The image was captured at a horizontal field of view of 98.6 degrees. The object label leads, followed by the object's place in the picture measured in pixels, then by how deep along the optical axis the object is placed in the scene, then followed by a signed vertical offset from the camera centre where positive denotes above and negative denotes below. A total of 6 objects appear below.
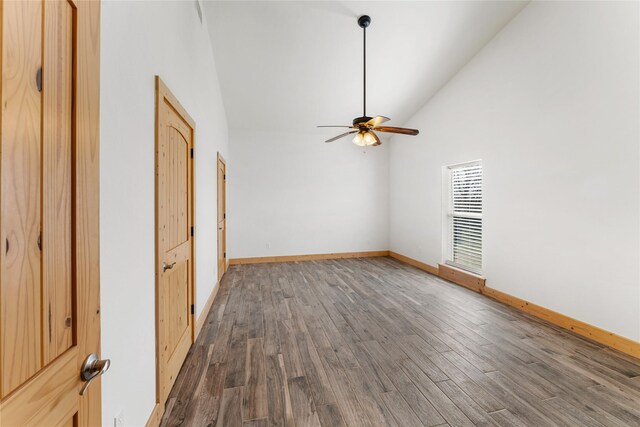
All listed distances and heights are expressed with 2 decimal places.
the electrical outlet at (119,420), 1.18 -0.91
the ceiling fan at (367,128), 3.15 +0.99
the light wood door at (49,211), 0.49 +0.00
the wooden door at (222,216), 4.64 -0.08
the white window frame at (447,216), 4.83 -0.07
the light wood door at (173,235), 1.74 -0.18
